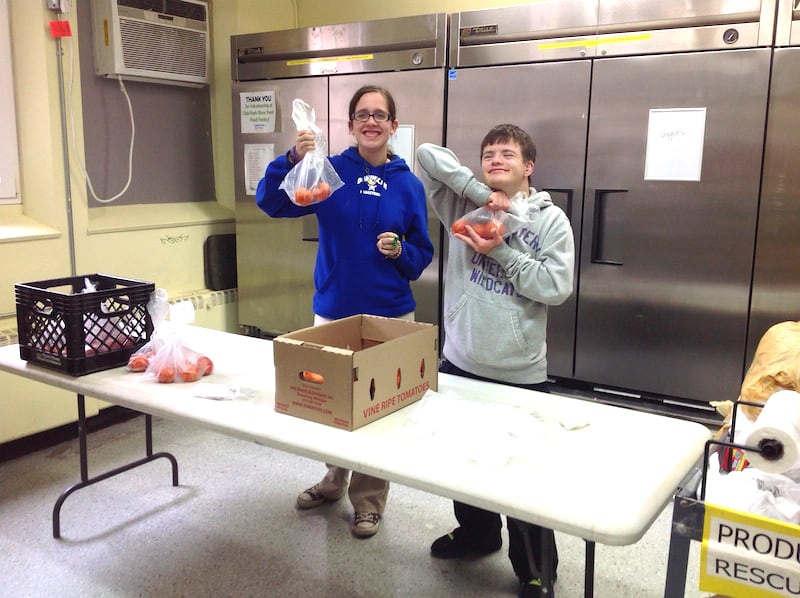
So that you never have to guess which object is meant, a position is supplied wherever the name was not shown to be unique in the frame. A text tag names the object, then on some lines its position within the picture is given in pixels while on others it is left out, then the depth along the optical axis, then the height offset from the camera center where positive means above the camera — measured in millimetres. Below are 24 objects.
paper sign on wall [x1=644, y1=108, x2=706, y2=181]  2654 +159
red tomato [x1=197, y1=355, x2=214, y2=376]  1772 -493
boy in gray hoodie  1730 -256
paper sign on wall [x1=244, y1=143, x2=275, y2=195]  3590 +91
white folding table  1134 -525
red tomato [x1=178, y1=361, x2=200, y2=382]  1735 -497
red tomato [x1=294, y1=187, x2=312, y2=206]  1909 -49
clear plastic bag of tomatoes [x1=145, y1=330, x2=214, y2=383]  1735 -482
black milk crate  1780 -413
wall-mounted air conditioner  3158 +667
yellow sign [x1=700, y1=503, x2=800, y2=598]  935 -523
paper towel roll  980 -369
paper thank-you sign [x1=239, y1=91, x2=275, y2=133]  3539 +352
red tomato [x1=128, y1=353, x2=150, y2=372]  1827 -504
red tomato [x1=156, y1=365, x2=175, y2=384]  1724 -503
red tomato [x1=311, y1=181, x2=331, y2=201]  1920 -34
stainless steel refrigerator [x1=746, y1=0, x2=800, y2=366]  2479 -54
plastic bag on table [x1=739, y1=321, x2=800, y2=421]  1203 -337
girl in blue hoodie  2045 -126
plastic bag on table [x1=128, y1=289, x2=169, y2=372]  1829 -435
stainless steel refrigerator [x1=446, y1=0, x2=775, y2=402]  2600 +120
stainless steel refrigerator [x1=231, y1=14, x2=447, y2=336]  3121 +358
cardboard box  1382 -418
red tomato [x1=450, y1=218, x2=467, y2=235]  1802 -122
